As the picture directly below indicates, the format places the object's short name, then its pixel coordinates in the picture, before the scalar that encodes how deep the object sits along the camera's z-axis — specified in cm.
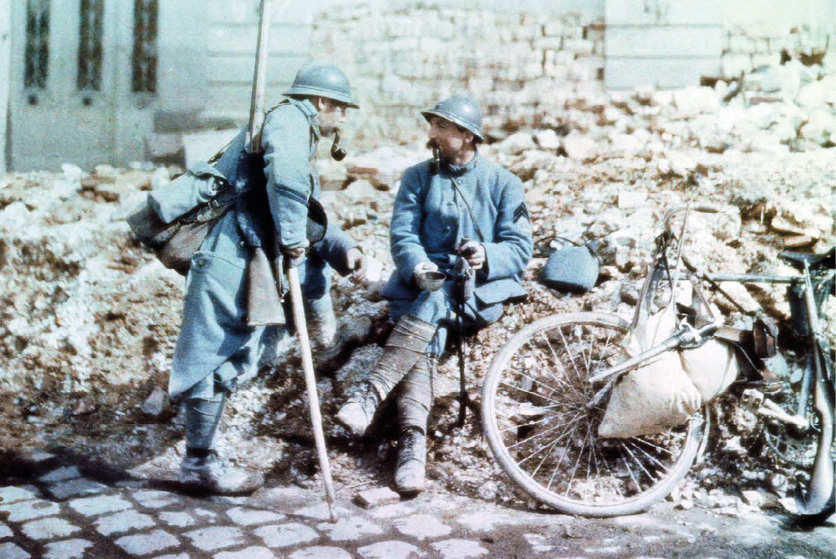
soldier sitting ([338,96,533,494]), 416
